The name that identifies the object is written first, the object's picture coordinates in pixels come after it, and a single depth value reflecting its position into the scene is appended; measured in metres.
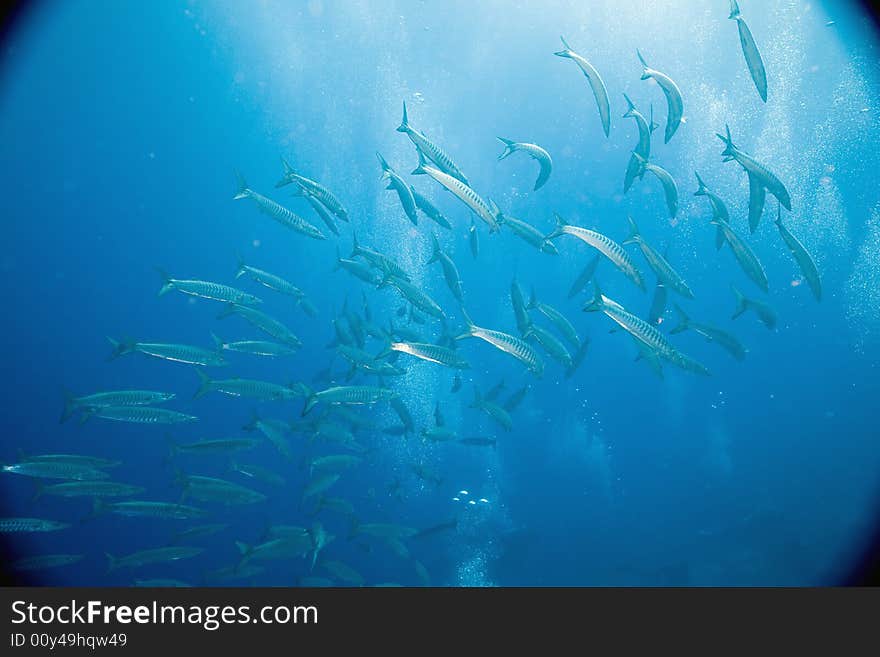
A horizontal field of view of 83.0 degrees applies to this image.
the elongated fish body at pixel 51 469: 6.02
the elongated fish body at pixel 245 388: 6.69
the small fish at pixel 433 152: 5.65
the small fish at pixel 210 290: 6.05
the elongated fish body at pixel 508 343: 5.44
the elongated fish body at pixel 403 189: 6.32
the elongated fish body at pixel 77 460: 6.06
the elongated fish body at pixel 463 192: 5.17
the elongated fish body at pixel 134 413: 6.03
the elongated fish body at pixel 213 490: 6.80
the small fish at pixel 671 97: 5.79
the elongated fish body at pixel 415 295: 6.57
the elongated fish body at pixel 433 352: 5.62
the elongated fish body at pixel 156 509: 6.48
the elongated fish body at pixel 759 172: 5.55
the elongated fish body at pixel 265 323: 6.57
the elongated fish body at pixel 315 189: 6.43
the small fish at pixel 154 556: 7.09
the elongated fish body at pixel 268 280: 6.92
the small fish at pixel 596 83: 5.70
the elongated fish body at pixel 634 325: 5.09
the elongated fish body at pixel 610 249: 5.11
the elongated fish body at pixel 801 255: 6.09
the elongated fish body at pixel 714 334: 7.04
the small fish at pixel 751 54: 5.20
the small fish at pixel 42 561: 7.24
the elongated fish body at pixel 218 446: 6.36
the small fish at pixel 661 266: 5.86
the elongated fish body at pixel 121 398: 5.86
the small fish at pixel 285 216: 6.71
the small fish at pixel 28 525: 6.54
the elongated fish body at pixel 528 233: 6.36
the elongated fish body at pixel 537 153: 6.34
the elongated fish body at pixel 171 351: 5.87
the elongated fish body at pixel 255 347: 6.62
